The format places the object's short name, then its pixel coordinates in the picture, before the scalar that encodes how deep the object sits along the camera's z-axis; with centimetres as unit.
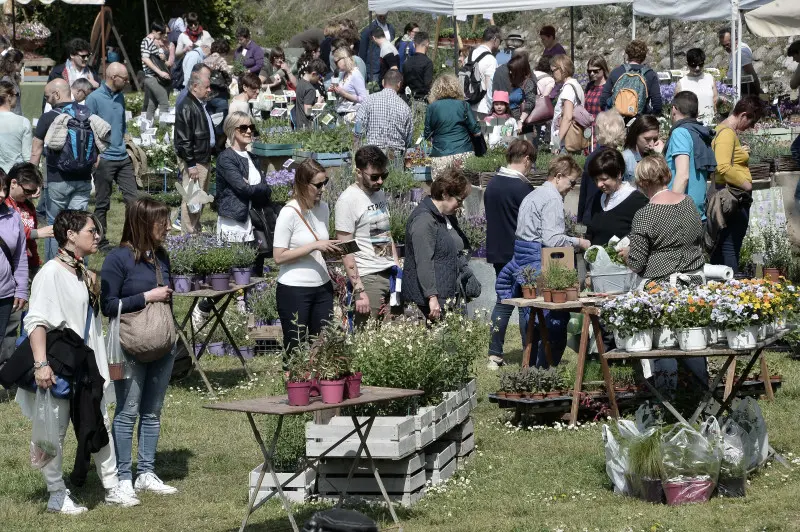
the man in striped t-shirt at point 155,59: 3179
